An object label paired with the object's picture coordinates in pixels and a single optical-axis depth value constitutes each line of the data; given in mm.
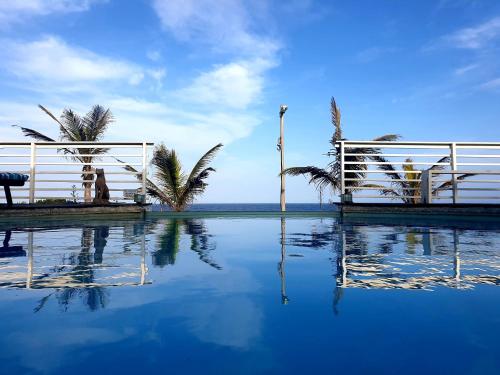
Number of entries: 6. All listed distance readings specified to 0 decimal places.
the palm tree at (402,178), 10226
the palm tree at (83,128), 12211
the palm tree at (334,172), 10336
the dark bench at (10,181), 6617
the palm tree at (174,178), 12000
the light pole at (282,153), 11741
